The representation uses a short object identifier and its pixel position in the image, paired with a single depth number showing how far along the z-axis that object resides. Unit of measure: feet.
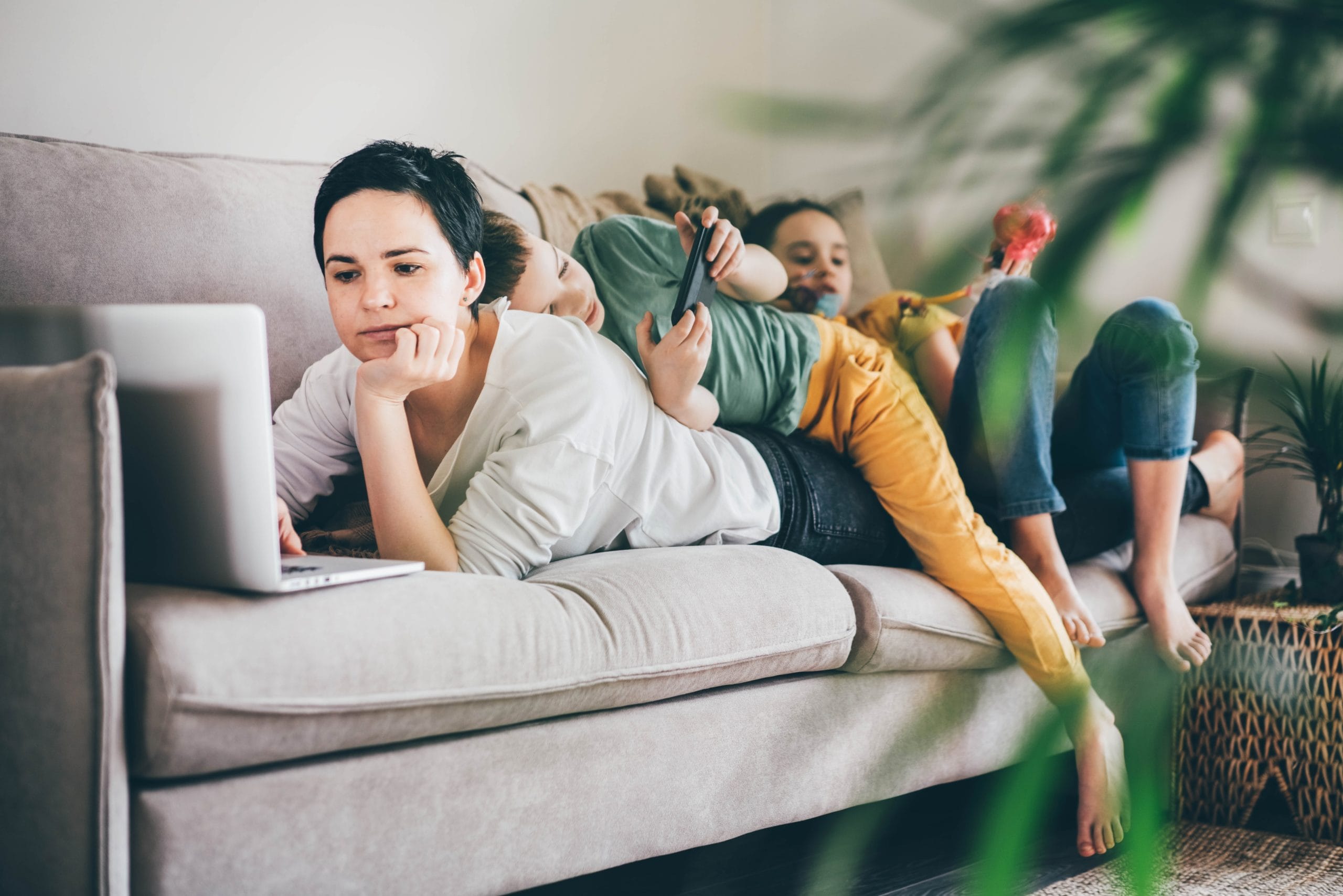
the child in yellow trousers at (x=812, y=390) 4.04
